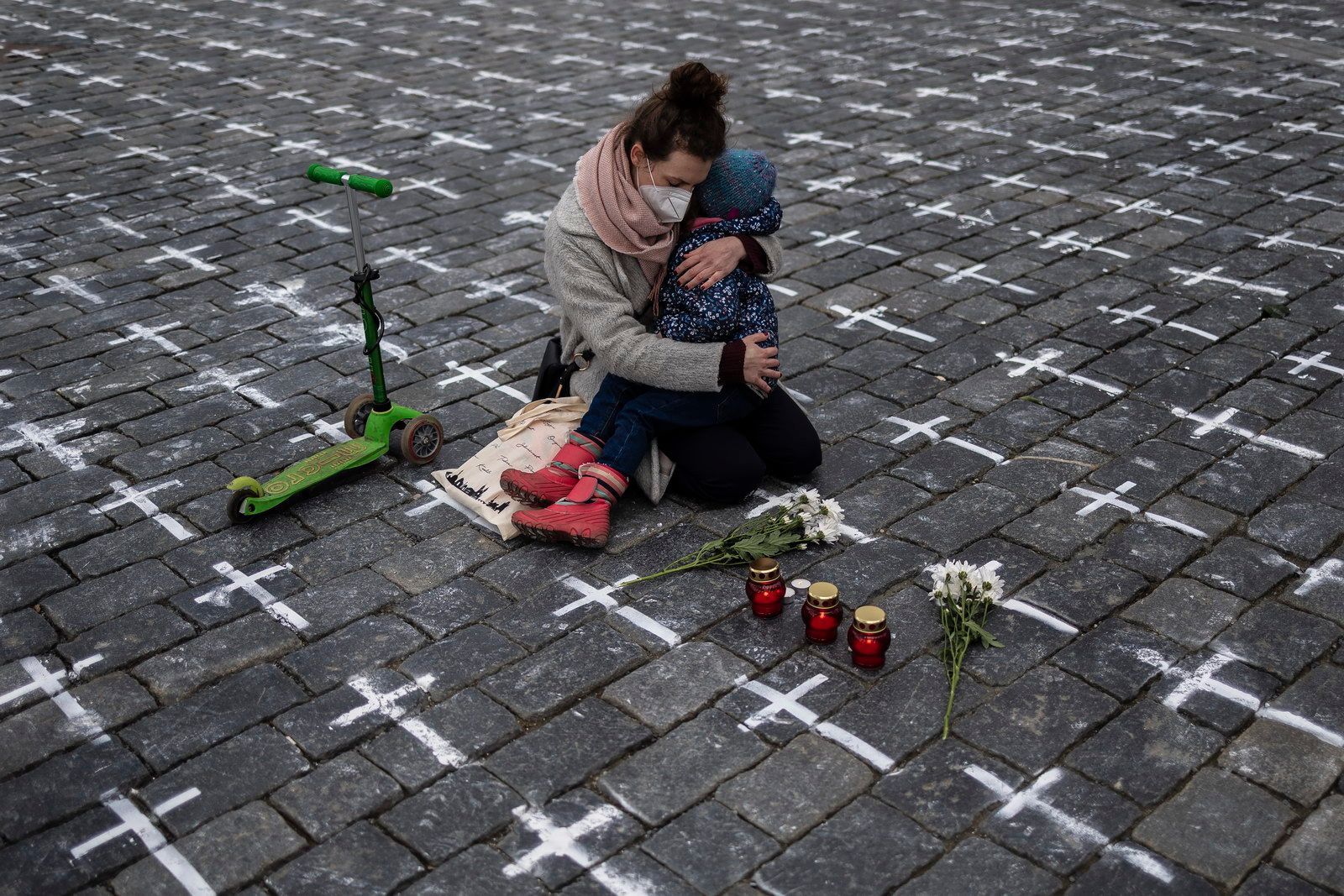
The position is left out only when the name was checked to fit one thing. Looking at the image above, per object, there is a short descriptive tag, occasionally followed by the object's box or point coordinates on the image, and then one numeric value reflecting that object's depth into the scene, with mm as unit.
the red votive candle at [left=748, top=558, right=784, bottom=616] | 3574
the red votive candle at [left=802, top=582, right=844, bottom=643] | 3451
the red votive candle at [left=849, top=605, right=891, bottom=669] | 3344
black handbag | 4500
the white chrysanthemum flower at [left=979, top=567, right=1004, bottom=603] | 3561
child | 4121
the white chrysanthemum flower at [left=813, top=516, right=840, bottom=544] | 3957
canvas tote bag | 4180
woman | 3928
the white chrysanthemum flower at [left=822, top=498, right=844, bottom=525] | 3959
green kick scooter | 4117
